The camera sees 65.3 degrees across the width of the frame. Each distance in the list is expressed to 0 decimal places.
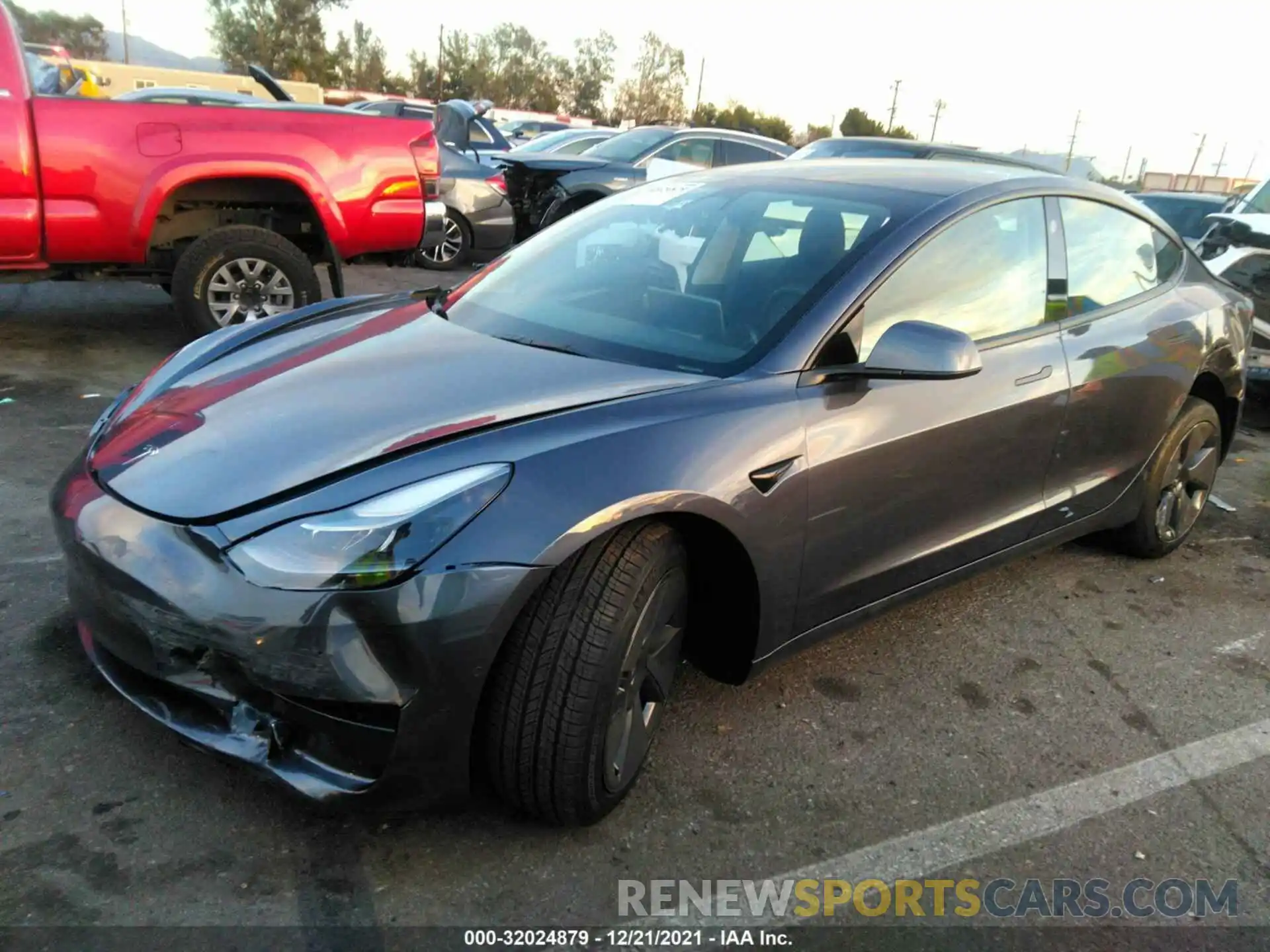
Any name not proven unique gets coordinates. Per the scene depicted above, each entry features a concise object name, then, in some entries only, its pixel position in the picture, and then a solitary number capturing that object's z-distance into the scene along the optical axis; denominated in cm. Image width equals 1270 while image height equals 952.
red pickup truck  526
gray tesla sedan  196
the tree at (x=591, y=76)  6862
